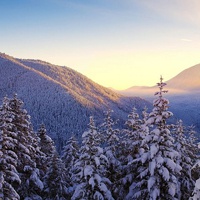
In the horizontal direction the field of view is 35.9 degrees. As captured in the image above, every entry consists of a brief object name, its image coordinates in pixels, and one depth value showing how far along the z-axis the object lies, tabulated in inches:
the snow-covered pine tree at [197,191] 439.0
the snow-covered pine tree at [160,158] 707.4
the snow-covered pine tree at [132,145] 865.1
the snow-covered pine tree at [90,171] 796.6
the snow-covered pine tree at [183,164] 938.2
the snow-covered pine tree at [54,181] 1141.7
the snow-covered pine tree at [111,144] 945.5
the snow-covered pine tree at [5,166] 754.7
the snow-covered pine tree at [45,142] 1395.2
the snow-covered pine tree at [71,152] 1539.2
